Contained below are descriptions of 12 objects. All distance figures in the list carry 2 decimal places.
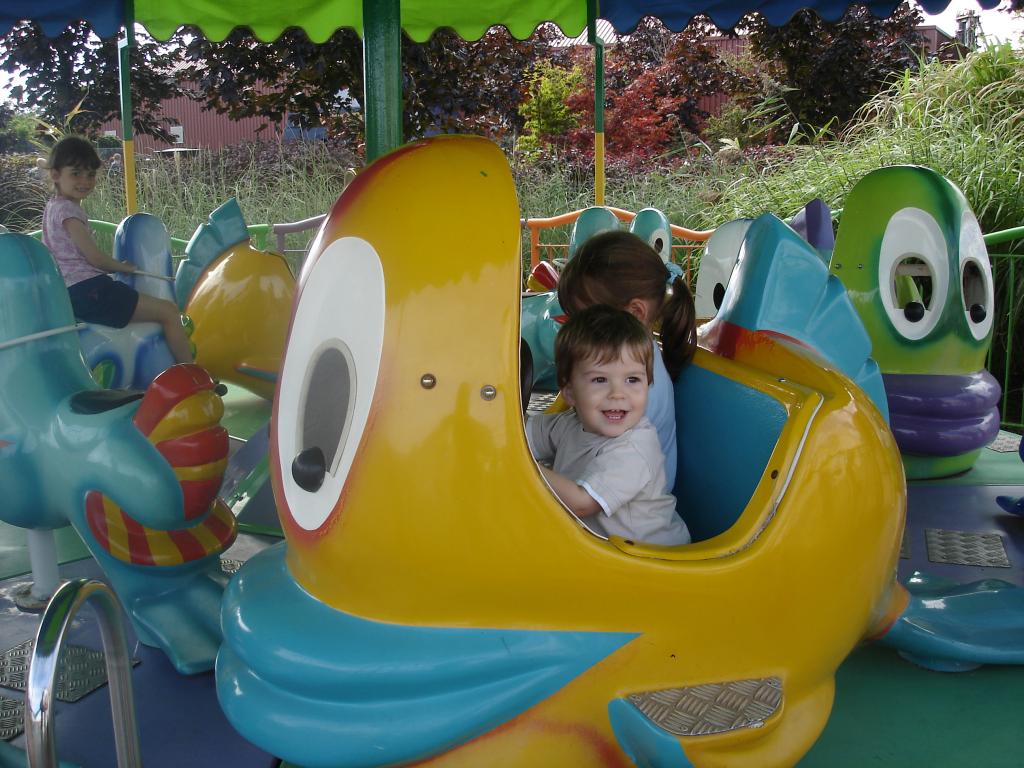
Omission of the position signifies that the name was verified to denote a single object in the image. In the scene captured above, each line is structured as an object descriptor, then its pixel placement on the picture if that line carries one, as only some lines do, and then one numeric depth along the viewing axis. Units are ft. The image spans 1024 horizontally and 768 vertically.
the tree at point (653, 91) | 34.99
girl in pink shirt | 11.08
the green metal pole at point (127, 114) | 13.76
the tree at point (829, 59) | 31.63
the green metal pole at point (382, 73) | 6.79
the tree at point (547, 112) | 35.09
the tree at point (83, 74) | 23.27
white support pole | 7.24
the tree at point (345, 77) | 19.49
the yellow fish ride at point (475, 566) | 4.16
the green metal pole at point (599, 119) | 15.85
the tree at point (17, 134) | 36.09
